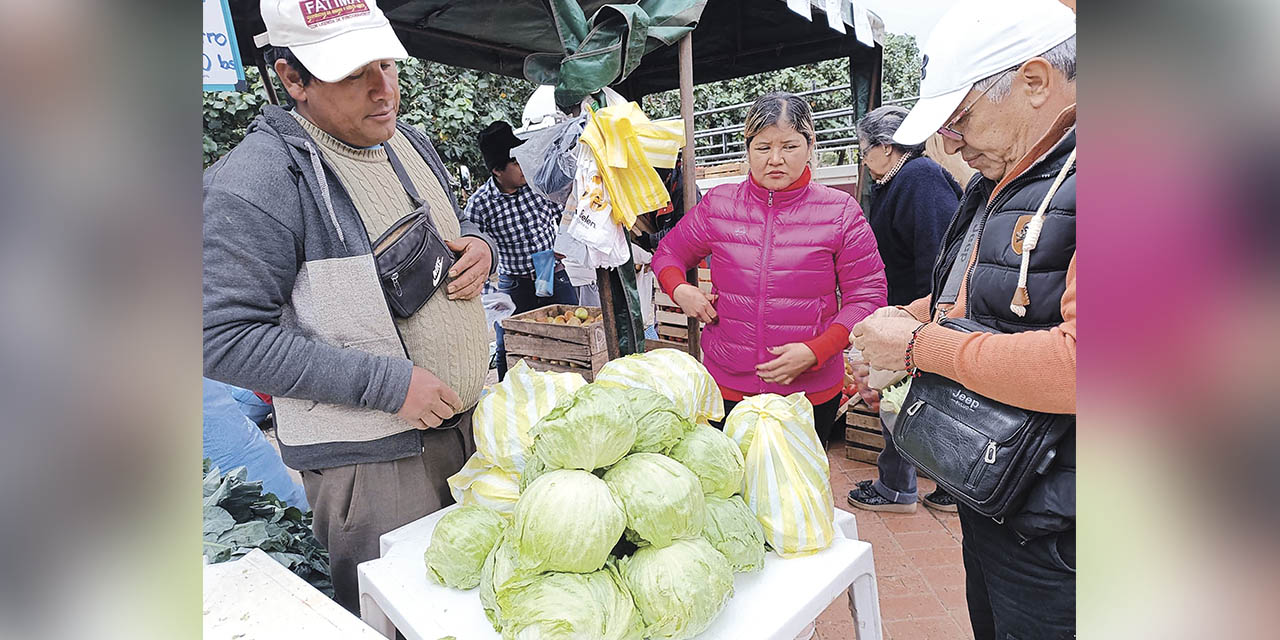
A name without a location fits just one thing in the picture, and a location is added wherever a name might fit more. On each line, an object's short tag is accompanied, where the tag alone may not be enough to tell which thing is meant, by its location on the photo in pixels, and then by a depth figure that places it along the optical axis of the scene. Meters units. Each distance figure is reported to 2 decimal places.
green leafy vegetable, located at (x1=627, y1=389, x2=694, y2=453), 1.38
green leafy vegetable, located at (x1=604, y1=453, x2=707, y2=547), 1.22
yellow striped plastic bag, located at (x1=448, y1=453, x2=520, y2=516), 1.58
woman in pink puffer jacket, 2.59
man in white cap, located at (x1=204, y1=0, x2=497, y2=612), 1.54
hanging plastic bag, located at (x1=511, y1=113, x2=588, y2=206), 2.88
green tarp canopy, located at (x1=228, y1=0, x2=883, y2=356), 2.79
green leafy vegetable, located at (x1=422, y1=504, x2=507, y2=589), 1.39
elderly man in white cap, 1.24
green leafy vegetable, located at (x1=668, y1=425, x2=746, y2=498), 1.43
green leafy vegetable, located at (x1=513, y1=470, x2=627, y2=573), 1.16
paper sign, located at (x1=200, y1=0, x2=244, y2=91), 2.69
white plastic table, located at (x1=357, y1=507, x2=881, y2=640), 1.29
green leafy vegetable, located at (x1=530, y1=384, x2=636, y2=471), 1.26
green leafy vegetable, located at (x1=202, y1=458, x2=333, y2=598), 1.89
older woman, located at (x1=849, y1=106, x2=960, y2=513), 3.37
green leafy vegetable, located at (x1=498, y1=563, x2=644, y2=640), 1.11
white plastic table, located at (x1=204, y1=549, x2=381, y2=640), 1.27
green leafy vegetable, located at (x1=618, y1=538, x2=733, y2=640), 1.17
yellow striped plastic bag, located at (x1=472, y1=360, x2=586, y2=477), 1.58
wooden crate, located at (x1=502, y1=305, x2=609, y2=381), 4.87
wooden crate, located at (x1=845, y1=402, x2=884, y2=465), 4.31
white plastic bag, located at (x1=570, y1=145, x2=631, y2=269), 2.85
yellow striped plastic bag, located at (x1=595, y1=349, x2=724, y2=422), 1.67
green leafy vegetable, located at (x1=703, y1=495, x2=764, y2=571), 1.36
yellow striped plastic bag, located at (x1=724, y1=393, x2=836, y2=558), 1.48
